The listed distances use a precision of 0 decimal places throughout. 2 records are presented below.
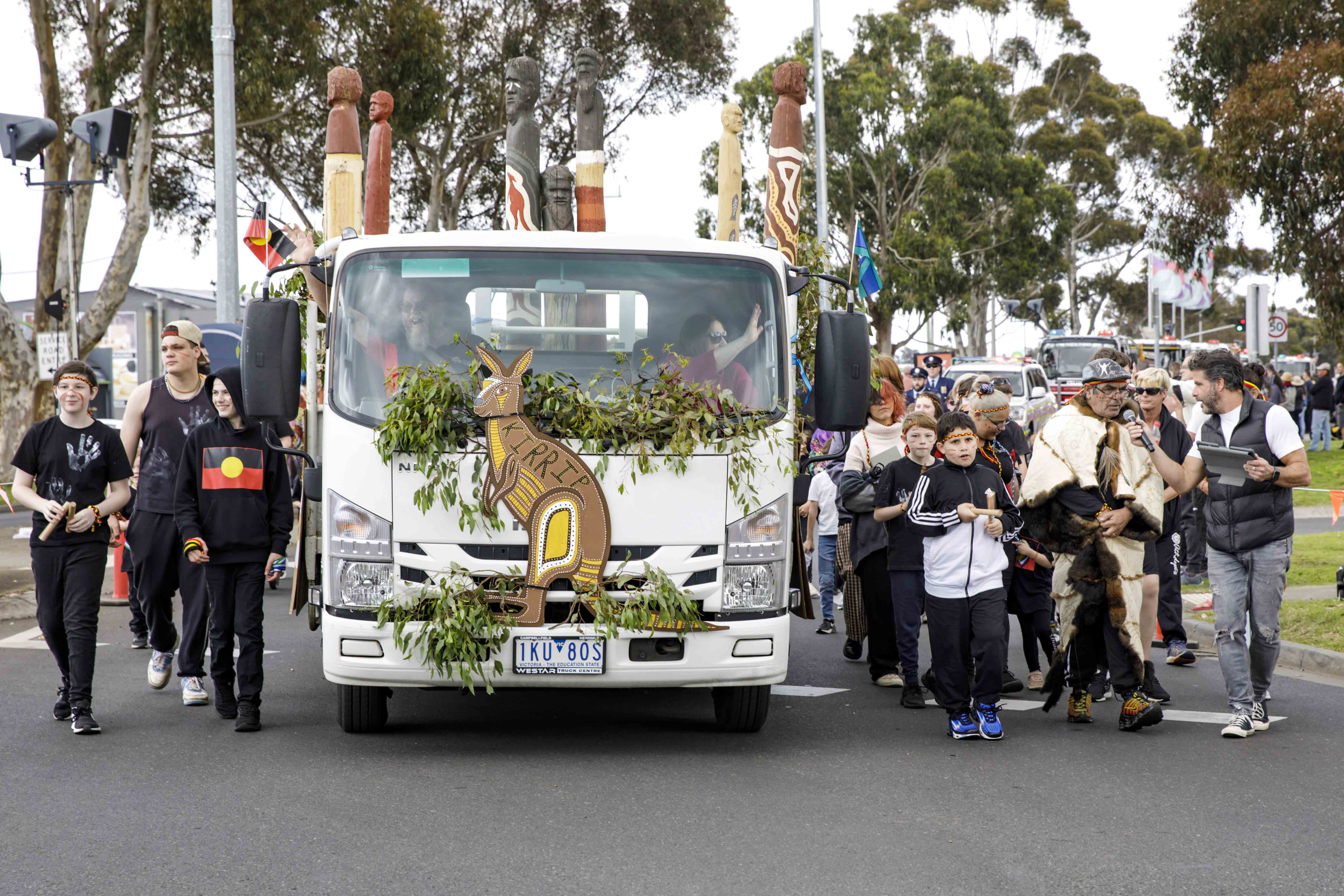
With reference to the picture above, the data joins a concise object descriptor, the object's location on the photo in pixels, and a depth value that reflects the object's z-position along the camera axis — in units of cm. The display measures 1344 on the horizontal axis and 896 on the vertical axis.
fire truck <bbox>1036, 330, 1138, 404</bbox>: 4122
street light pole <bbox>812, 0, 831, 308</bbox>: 2981
